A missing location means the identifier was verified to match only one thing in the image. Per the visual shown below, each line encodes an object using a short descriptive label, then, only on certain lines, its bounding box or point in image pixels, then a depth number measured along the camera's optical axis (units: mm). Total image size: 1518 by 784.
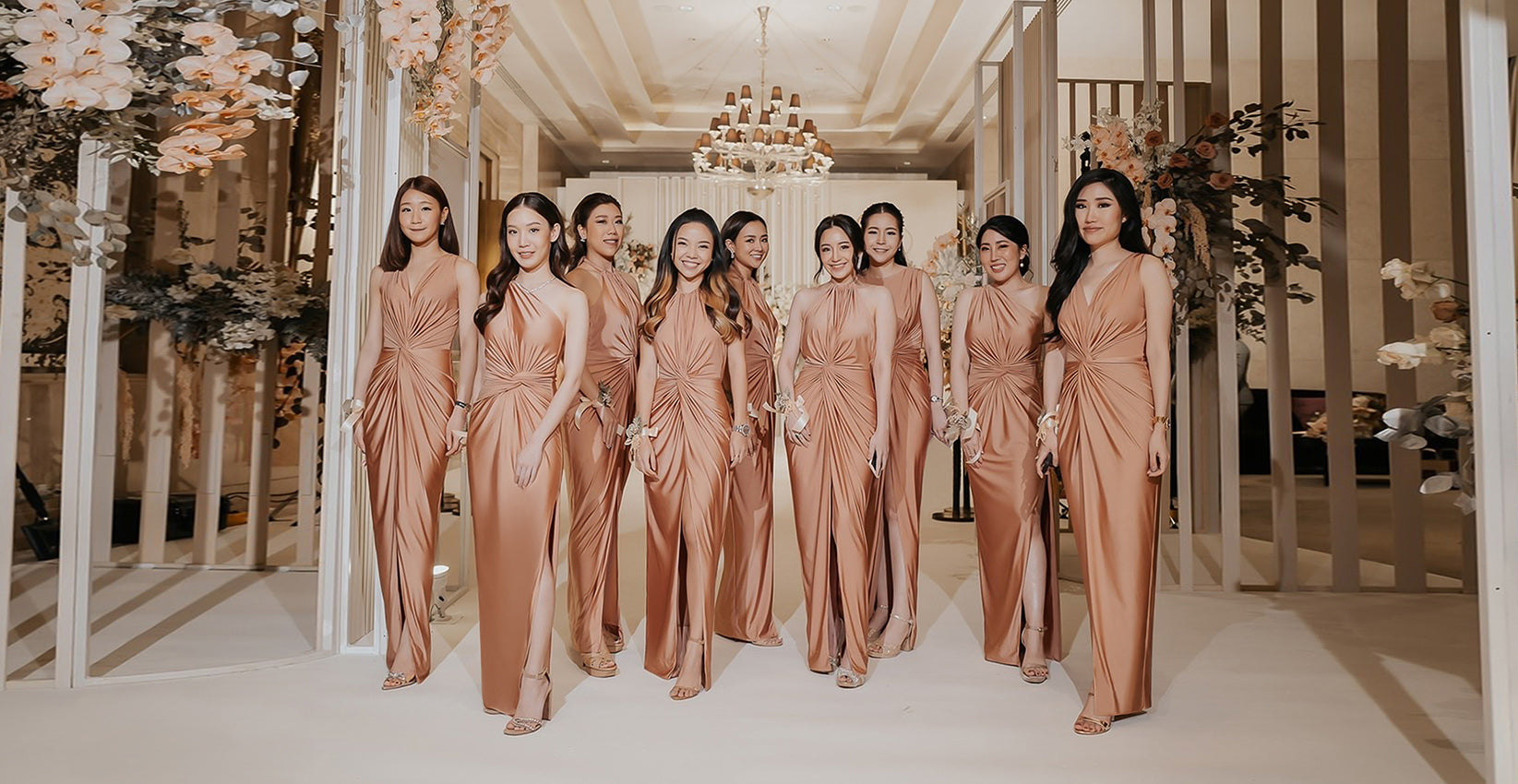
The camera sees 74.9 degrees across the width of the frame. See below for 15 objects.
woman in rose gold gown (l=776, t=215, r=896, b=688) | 3752
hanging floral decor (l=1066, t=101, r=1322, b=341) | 4977
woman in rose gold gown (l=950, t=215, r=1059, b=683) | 3982
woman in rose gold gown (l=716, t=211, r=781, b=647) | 4309
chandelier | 9688
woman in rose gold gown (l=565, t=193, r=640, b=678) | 3928
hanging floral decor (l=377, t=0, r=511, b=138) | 4012
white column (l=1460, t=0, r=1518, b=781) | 2410
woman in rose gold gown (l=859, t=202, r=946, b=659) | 4172
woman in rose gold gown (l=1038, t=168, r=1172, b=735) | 3262
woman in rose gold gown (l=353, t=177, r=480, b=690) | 3654
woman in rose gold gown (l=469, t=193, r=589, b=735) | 3207
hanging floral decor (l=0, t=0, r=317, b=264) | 2791
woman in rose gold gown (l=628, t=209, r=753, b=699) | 3586
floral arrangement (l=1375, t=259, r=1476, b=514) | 2834
